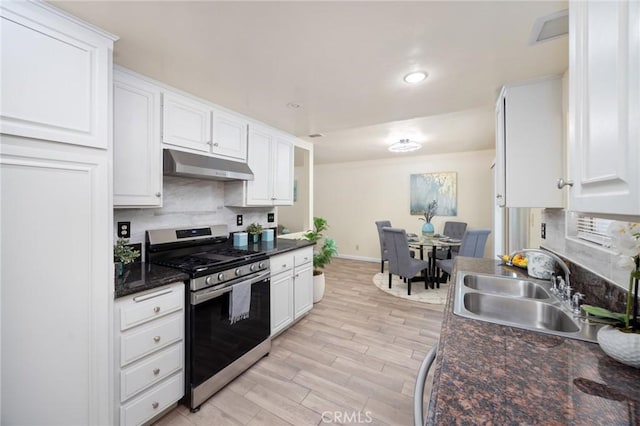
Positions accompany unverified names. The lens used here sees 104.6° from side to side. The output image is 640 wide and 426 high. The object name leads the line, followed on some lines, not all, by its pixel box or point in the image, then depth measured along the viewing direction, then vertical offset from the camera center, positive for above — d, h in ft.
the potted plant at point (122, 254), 5.49 -0.94
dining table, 12.64 -1.67
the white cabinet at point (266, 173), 8.61 +1.54
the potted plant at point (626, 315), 2.47 -1.21
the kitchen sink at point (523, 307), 3.42 -1.55
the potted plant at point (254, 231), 9.47 -0.70
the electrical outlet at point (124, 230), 6.13 -0.43
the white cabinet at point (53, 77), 3.51 +2.13
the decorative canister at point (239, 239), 8.59 -0.92
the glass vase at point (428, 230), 15.14 -1.05
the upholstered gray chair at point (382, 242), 15.60 -1.90
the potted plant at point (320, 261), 11.10 -2.18
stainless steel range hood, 6.17 +1.27
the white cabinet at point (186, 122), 6.31 +2.45
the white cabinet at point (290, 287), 7.91 -2.62
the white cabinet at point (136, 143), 5.43 +1.62
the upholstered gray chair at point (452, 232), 14.52 -1.26
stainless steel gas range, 5.42 -2.27
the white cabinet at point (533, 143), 5.41 +1.58
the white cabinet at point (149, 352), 4.55 -2.76
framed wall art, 16.62 +1.47
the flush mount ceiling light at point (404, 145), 12.85 +3.52
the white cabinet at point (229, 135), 7.52 +2.48
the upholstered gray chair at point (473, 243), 11.54 -1.44
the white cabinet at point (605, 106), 1.82 +0.93
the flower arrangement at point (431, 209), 16.87 +0.27
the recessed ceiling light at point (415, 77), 5.77 +3.26
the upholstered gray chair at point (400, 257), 12.08 -2.20
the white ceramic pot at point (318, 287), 11.06 -3.36
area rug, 11.75 -4.06
